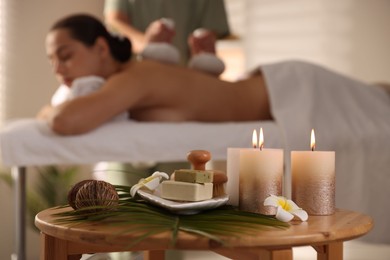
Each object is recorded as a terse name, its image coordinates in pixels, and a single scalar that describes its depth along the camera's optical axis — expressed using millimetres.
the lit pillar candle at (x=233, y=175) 1025
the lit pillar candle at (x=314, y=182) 1008
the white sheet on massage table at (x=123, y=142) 1839
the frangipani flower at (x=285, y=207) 900
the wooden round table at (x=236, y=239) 762
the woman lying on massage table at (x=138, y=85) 2006
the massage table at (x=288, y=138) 1866
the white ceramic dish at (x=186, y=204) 873
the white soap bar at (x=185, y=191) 882
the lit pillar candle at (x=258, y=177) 961
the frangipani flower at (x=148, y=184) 998
